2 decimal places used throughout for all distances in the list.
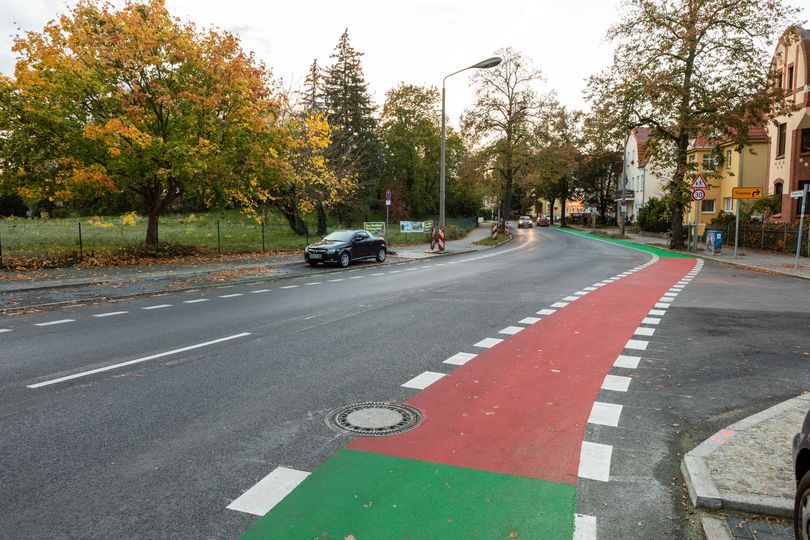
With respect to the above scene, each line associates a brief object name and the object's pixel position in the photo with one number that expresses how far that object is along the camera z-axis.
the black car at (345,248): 21.34
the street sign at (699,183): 27.14
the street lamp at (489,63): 23.27
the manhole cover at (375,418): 4.67
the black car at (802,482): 2.67
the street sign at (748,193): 23.95
